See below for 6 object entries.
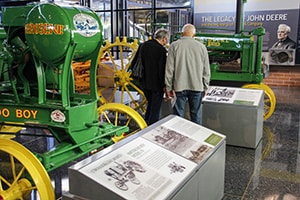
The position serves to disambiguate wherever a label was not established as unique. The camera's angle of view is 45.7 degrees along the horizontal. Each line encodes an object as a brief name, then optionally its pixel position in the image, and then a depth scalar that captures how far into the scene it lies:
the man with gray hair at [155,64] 4.50
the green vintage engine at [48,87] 2.63
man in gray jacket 4.10
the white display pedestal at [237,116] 4.43
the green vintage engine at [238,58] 6.00
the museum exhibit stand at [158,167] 1.86
